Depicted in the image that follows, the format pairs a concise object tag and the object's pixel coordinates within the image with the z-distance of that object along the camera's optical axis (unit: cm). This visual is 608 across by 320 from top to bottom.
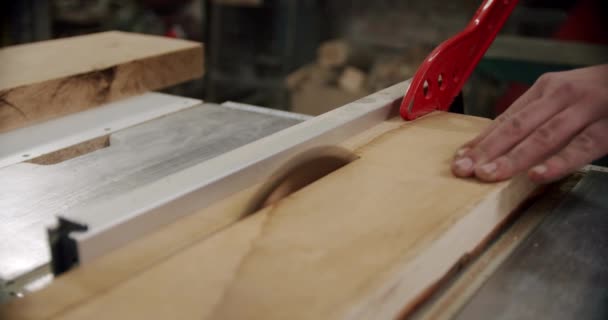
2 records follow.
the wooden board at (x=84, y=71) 117
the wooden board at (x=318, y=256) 54
